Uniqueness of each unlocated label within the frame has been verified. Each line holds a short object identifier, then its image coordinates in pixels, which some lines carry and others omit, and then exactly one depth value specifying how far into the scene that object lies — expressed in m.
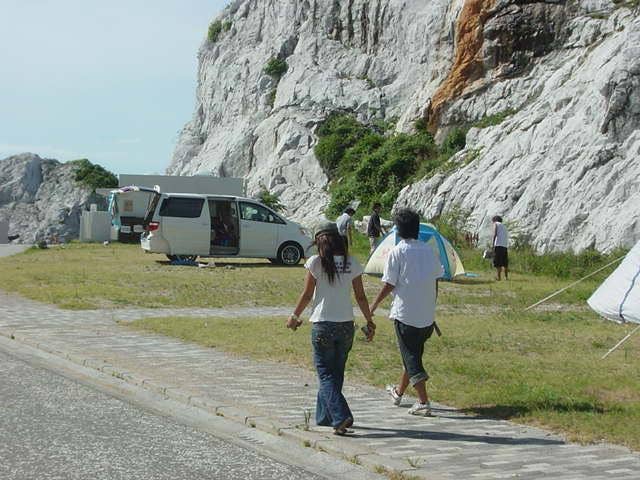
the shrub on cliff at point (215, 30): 68.06
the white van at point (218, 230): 28.53
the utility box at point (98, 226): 45.31
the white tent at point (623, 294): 13.78
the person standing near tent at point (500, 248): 24.53
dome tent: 24.50
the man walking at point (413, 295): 8.94
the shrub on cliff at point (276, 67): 57.50
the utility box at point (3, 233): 57.56
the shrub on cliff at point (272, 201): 47.44
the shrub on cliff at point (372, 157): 40.00
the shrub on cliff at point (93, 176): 65.12
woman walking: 8.39
